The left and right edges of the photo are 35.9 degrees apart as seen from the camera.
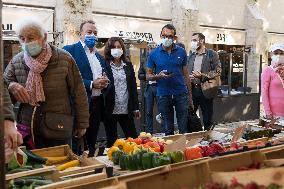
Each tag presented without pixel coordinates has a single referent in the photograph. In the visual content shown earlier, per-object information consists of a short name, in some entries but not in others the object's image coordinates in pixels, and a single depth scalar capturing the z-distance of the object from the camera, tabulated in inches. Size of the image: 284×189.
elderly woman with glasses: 167.2
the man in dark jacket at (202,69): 320.5
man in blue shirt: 265.7
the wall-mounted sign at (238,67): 642.8
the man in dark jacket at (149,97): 332.5
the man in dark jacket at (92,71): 220.8
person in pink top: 256.2
